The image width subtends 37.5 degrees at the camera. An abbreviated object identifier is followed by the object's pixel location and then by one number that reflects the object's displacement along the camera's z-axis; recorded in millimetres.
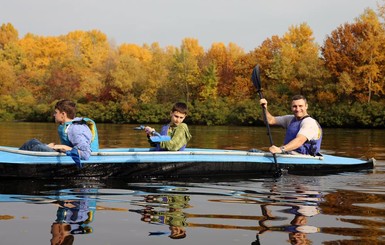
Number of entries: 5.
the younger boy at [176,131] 8328
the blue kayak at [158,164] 7723
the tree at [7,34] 87438
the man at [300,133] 8727
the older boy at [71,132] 7609
